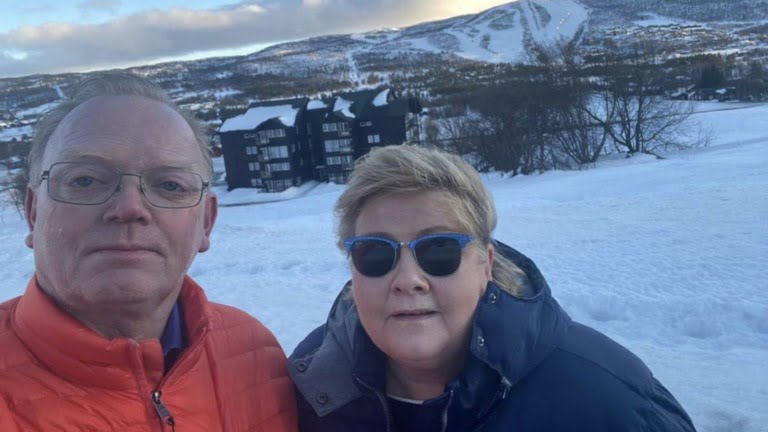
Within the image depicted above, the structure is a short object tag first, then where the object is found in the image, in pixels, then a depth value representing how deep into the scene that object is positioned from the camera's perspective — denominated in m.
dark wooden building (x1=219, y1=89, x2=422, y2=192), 37.62
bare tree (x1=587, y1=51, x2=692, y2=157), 35.75
